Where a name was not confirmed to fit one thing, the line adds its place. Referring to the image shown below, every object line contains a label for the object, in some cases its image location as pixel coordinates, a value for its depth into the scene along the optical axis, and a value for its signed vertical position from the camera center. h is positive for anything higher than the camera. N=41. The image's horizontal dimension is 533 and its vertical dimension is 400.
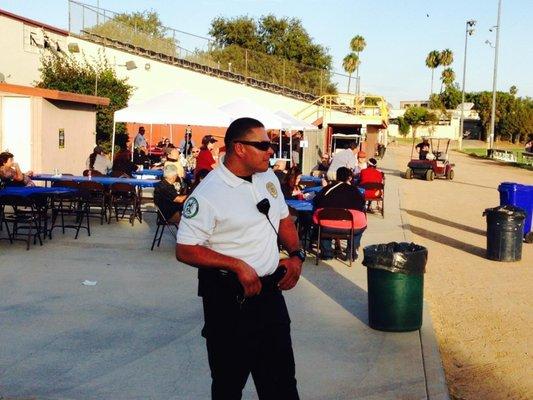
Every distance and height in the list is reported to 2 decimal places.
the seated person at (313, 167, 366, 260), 9.36 -0.92
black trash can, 10.24 -1.39
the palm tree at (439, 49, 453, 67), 105.88 +10.83
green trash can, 6.38 -1.38
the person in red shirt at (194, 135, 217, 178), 13.28 -0.67
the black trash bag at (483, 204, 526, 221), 10.20 -1.11
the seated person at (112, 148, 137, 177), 14.20 -0.86
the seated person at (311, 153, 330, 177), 18.34 -1.09
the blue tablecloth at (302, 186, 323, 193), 12.72 -1.10
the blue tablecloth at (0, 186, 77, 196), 9.93 -1.02
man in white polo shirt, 3.40 -0.67
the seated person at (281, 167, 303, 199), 11.34 -0.93
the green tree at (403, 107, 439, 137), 83.25 +1.56
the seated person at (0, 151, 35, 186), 11.11 -0.84
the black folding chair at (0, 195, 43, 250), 9.97 -1.40
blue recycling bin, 11.95 -1.02
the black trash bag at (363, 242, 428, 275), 6.36 -1.14
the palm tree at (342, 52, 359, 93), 92.38 +8.34
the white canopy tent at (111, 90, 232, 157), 14.55 +0.20
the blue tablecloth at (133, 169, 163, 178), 14.97 -1.05
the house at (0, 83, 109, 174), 15.24 -0.16
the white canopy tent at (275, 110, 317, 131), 18.67 +0.12
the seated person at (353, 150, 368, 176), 16.22 -0.77
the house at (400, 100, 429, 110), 130.25 +5.32
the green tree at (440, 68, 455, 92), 106.56 +8.00
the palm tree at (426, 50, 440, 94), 107.38 +10.62
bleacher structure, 31.58 +3.16
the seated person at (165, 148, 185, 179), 12.72 -0.64
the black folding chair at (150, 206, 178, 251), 9.99 -1.38
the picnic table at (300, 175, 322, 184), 14.74 -1.07
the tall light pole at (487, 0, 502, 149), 53.06 +5.55
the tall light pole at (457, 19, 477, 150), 68.27 +9.68
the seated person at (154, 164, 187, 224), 9.86 -1.02
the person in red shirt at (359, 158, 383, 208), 14.38 -1.05
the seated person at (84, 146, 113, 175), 14.79 -0.87
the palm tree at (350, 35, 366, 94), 93.56 +10.88
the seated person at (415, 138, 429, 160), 27.67 -0.72
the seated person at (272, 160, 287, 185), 12.36 -0.80
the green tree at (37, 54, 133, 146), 26.64 +1.33
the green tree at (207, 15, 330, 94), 64.75 +7.94
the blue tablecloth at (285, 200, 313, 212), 9.82 -1.08
